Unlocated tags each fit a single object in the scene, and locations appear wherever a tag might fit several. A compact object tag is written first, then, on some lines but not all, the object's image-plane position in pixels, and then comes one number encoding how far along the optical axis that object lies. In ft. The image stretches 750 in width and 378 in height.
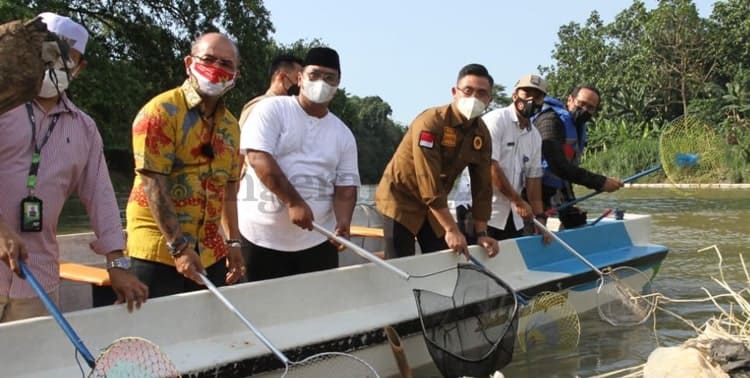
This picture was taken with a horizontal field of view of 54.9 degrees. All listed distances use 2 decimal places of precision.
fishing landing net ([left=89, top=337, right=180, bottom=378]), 7.84
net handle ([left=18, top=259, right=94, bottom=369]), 7.80
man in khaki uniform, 14.29
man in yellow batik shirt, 9.99
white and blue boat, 8.86
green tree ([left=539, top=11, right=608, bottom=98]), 115.85
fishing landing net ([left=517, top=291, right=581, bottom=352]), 15.21
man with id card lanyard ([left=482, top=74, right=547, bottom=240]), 17.33
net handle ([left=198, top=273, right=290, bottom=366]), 9.77
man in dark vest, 19.04
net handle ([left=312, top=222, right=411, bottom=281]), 12.19
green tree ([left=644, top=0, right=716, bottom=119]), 93.56
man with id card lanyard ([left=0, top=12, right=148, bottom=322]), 8.54
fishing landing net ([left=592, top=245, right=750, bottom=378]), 11.00
